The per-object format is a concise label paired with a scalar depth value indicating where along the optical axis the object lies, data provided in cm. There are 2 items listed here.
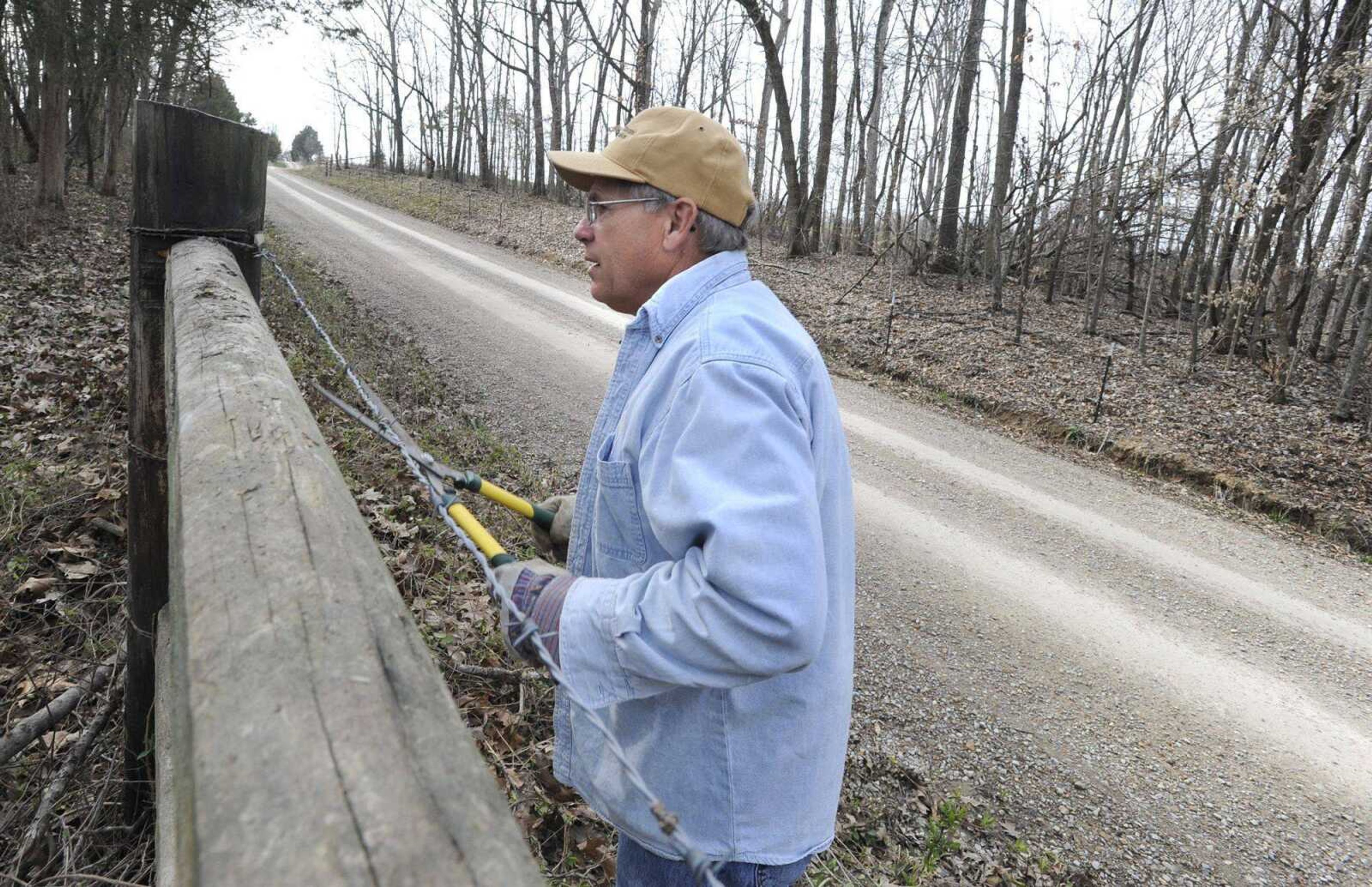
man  137
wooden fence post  228
